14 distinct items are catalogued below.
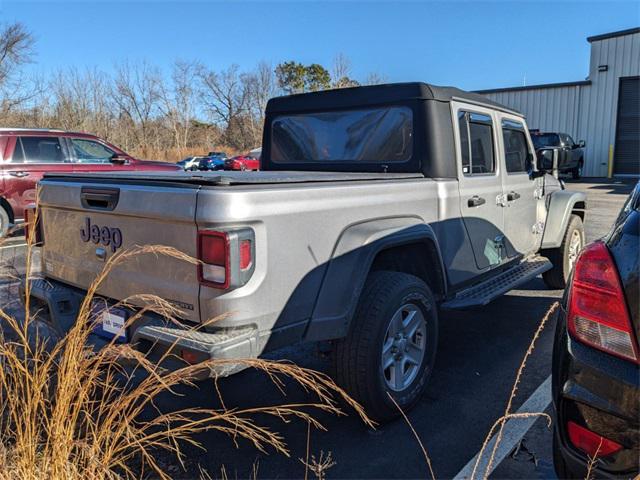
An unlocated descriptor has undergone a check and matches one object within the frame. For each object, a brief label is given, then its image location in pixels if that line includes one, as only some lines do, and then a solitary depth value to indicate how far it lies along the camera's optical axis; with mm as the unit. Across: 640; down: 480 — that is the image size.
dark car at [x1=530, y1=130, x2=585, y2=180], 20422
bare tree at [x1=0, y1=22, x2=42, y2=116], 28047
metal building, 23859
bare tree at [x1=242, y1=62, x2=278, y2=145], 58094
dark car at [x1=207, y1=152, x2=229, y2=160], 35656
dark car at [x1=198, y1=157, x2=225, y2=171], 30109
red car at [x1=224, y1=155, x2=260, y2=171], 29719
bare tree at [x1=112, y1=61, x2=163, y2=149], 46125
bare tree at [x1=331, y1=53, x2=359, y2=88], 35388
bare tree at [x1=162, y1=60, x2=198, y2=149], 50250
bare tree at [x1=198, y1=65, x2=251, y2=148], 59938
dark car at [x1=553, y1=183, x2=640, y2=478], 1757
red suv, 9336
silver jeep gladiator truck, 2377
